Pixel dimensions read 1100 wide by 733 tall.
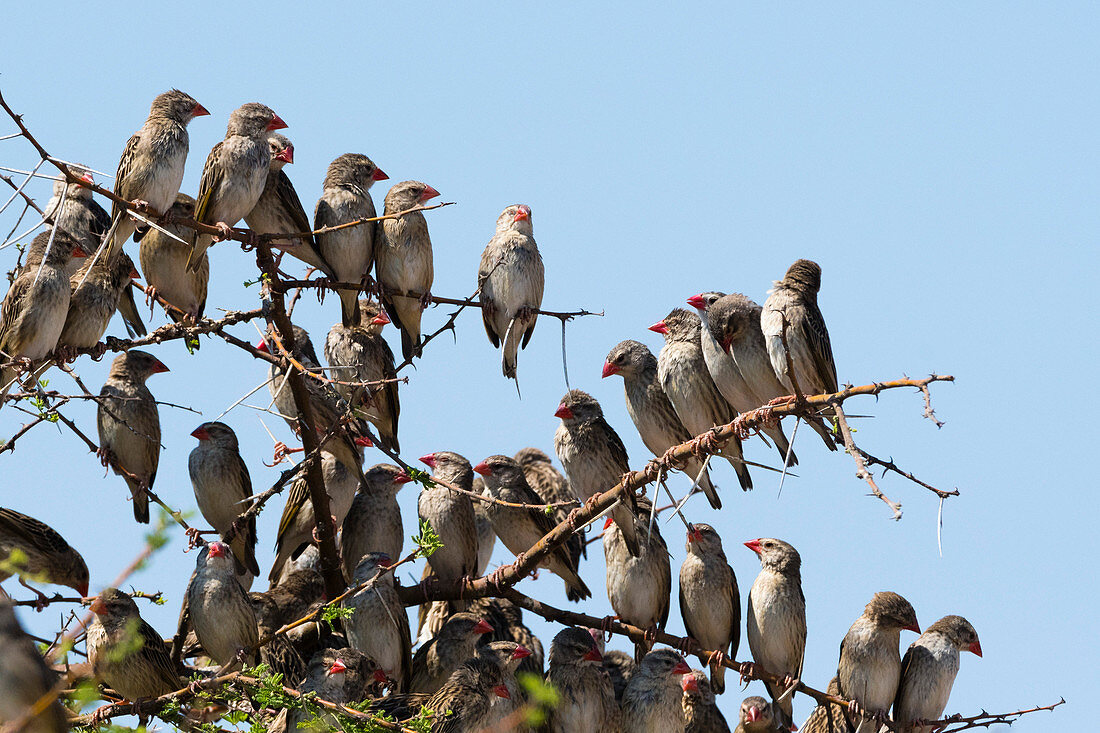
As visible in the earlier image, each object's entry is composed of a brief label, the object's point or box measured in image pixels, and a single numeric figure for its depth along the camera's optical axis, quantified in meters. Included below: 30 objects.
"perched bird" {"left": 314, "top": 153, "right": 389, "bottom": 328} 18.42
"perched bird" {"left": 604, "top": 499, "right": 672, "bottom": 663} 17.86
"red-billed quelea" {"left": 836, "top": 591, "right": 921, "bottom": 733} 16.66
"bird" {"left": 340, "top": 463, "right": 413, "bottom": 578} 20.61
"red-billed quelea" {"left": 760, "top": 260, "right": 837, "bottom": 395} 15.70
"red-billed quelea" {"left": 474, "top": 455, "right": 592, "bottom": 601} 19.14
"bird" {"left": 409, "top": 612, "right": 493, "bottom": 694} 18.86
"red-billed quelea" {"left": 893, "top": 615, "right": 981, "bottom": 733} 16.83
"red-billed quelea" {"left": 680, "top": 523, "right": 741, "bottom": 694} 17.50
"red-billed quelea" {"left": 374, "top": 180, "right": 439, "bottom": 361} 19.05
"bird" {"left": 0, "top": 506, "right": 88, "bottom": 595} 16.45
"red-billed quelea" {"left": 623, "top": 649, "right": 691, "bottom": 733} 17.12
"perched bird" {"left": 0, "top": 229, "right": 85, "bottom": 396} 16.64
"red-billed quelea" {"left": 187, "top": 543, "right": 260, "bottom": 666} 16.62
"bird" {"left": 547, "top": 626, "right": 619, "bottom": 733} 17.08
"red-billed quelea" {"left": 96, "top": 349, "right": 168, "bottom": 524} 19.33
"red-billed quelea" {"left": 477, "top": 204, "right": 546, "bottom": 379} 19.03
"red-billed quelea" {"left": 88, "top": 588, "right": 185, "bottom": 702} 15.46
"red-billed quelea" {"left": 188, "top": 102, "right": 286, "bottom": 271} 16.55
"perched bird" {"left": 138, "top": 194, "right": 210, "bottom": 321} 18.47
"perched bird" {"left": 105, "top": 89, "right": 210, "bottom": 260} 16.19
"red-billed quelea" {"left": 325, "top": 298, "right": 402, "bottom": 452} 20.30
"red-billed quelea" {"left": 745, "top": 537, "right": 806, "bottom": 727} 16.87
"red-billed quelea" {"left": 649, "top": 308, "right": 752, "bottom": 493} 16.80
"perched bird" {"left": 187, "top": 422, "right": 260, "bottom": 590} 19.92
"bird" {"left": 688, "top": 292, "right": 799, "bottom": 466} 16.17
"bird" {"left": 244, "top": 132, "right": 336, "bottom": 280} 18.08
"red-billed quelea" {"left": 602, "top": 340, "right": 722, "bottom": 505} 17.69
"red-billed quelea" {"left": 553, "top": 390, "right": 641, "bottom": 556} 18.12
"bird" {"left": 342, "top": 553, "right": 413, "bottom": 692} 17.91
